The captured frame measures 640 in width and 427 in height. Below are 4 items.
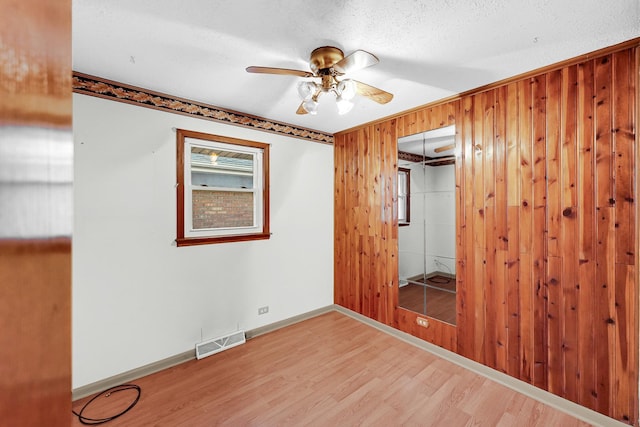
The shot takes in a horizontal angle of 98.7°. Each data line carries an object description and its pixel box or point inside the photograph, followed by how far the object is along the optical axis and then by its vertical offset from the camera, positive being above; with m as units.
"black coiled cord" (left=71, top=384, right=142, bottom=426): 1.87 -1.39
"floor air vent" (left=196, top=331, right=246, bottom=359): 2.62 -1.29
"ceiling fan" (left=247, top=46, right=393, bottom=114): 1.65 +0.89
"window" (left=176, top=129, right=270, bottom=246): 2.62 +0.27
